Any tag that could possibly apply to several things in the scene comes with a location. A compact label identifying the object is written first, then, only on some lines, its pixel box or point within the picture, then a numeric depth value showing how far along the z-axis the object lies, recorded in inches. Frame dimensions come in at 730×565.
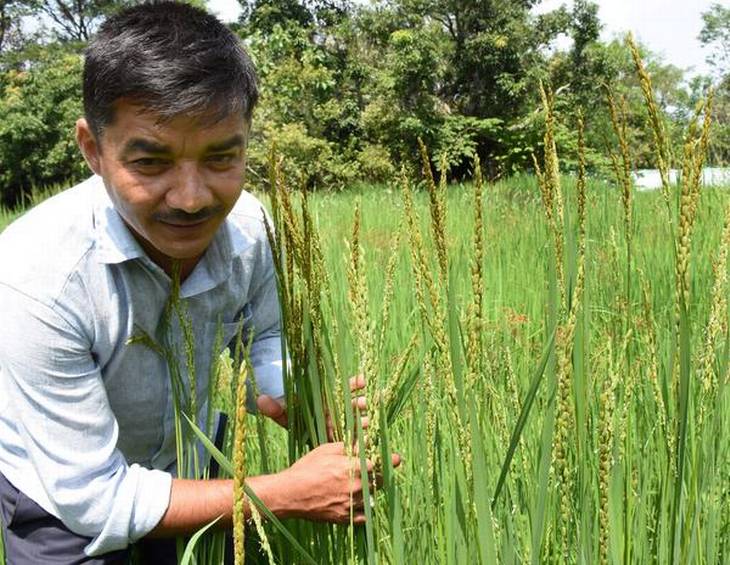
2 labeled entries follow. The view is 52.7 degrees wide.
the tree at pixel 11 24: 1087.0
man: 44.9
